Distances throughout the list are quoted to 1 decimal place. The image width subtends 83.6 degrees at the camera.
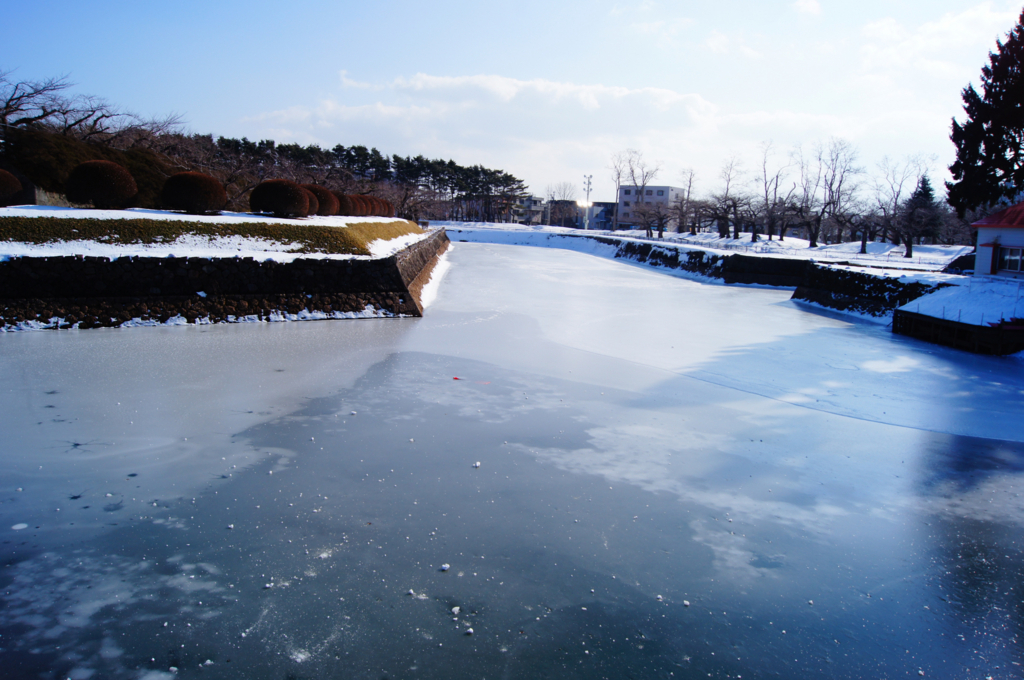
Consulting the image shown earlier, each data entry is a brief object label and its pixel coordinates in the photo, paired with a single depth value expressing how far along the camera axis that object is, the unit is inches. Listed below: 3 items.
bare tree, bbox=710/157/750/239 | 1750.9
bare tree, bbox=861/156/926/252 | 1325.0
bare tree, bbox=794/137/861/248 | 1587.6
